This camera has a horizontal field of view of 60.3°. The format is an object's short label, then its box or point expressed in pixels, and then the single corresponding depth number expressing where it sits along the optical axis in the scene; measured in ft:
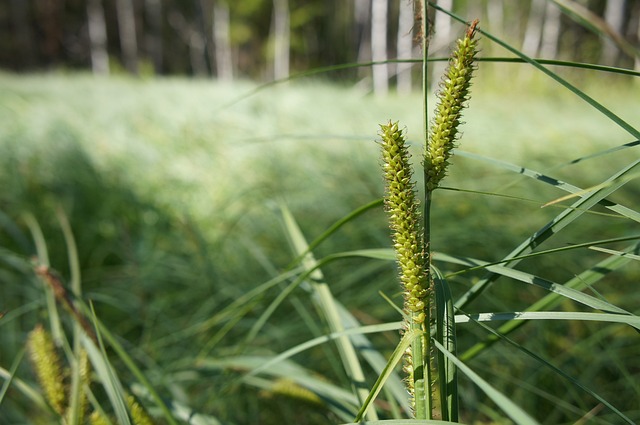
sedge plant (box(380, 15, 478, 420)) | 1.25
